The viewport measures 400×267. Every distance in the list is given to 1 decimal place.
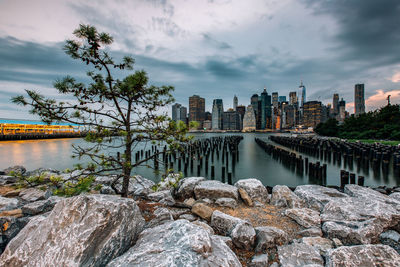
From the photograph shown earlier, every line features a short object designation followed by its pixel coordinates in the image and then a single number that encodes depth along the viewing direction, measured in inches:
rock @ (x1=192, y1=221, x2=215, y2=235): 156.2
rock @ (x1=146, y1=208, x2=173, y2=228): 151.0
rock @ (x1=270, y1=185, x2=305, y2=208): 241.2
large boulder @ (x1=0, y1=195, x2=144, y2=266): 92.3
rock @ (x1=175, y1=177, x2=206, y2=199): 272.5
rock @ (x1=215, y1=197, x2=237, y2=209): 228.4
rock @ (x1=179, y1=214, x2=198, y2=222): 181.4
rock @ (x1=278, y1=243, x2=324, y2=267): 122.5
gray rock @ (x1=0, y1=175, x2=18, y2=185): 339.6
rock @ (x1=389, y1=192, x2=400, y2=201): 255.4
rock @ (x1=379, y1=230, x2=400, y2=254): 155.5
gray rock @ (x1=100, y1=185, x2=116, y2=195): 248.2
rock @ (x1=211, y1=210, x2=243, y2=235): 163.8
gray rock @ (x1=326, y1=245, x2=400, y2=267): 112.4
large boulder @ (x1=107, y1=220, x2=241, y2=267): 86.3
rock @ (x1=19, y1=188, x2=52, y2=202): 244.1
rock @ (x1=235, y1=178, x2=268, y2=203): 259.9
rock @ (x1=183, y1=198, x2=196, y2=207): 235.3
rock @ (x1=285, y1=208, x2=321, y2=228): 184.7
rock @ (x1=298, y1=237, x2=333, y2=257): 138.8
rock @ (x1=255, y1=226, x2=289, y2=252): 140.5
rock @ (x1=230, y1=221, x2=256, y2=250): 141.1
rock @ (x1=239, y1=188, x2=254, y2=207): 240.8
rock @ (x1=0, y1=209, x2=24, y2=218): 171.8
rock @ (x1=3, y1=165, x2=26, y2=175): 479.5
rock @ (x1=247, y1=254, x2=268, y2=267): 123.0
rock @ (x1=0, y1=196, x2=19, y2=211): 199.2
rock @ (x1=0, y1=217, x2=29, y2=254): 125.5
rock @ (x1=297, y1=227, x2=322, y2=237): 164.6
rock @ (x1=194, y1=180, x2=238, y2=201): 248.1
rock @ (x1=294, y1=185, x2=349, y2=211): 234.7
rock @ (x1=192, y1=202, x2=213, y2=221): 185.1
